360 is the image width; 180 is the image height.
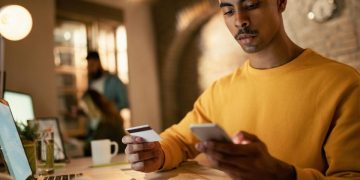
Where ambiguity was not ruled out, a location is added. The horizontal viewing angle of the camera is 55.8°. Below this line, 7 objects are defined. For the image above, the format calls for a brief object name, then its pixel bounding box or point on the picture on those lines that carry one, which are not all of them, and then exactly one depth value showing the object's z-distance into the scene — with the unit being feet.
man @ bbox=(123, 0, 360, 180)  2.73
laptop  2.82
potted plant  4.02
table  3.36
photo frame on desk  5.60
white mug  4.73
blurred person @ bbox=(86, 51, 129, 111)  10.75
